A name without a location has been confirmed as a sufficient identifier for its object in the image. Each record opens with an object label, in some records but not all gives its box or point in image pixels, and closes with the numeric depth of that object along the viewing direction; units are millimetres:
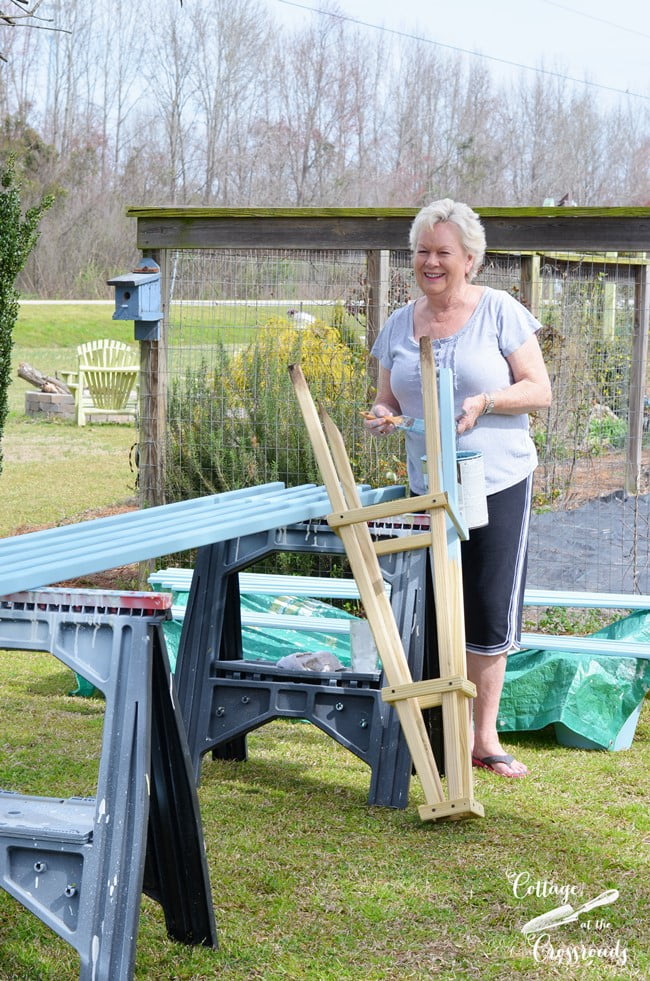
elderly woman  7455
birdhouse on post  11914
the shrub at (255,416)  13045
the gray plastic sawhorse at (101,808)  4352
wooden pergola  11275
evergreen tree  12928
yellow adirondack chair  32495
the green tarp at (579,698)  8623
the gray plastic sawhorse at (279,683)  7320
